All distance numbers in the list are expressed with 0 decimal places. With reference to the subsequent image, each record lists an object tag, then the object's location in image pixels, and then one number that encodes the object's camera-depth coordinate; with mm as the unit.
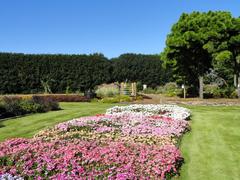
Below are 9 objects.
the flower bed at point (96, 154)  3345
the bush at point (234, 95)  14285
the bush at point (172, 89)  17789
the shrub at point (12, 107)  8571
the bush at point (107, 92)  16494
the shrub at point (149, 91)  21520
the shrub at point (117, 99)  13820
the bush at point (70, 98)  14675
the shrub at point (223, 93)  14467
